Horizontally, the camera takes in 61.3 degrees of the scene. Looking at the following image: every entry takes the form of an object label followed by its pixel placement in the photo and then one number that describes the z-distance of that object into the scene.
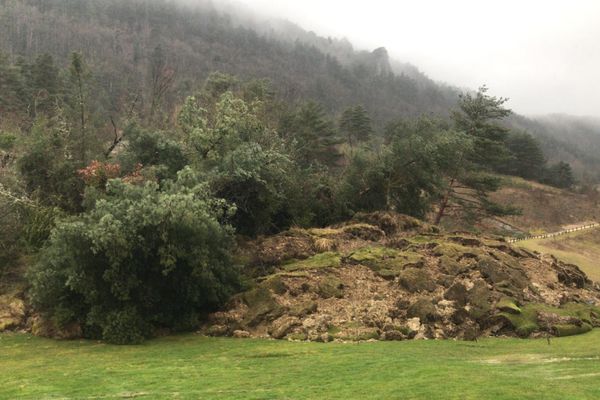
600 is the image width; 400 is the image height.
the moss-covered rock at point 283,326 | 17.23
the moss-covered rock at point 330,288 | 19.61
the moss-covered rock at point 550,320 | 17.36
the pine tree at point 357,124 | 82.31
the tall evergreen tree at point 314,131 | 56.66
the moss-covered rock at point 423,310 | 17.73
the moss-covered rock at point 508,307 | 18.17
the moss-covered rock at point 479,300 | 18.17
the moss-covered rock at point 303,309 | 18.29
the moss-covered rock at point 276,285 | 19.58
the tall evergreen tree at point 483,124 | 44.78
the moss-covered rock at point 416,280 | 19.80
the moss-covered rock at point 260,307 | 18.17
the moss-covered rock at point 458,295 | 18.73
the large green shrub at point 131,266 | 16.55
